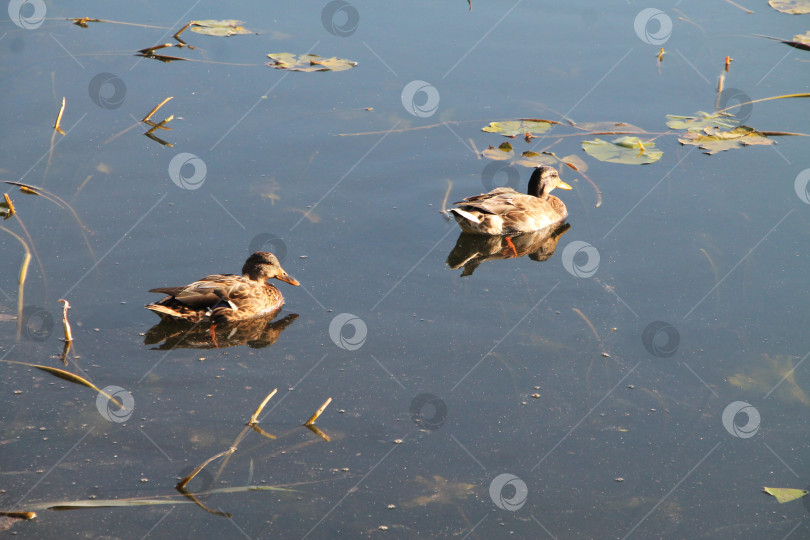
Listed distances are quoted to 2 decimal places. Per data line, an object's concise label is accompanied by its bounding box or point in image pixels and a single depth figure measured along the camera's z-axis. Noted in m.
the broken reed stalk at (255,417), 11.06
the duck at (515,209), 16.58
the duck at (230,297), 13.27
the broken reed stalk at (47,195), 15.81
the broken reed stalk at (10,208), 15.41
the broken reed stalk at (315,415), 11.14
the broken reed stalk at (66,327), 12.36
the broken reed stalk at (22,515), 9.48
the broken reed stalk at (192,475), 9.98
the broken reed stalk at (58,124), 18.22
